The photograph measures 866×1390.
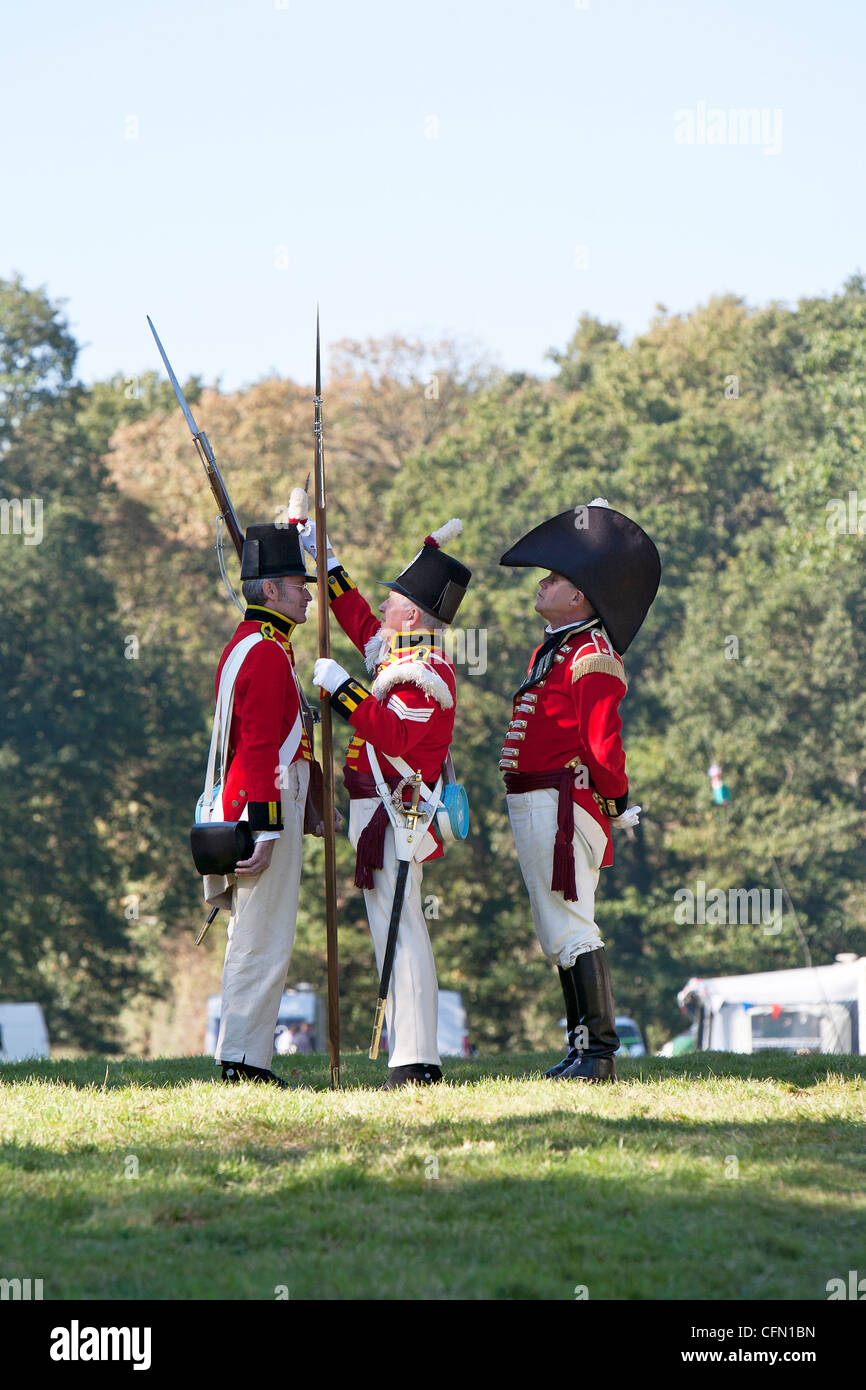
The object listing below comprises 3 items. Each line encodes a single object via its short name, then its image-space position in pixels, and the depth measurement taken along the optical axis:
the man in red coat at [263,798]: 15.48
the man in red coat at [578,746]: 15.66
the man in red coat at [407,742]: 15.06
